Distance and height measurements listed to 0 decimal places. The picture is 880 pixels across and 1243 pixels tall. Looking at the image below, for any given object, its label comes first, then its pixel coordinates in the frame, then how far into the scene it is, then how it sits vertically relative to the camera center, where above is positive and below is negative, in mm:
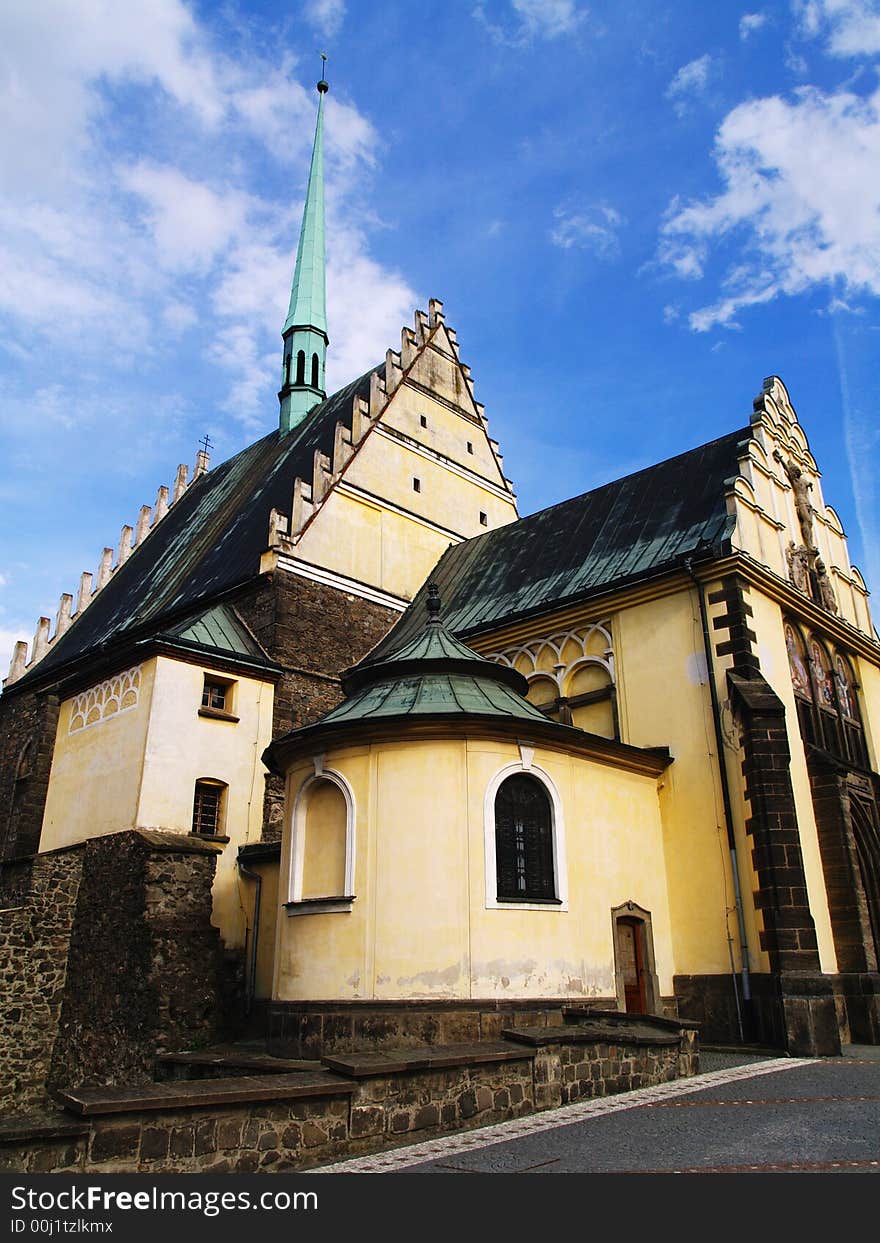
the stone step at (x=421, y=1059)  8156 -503
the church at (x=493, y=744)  12977 +4104
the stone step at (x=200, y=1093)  6570 -639
